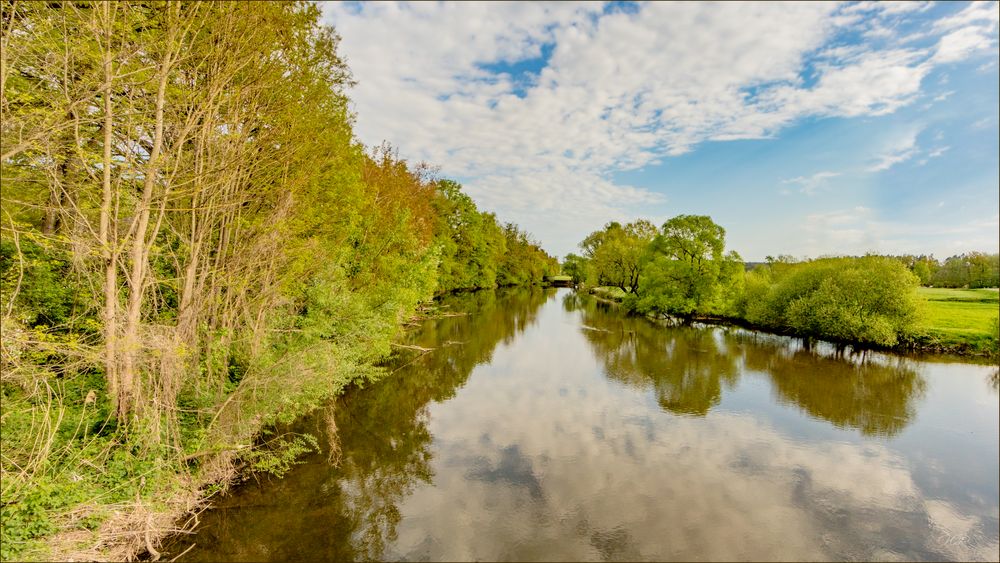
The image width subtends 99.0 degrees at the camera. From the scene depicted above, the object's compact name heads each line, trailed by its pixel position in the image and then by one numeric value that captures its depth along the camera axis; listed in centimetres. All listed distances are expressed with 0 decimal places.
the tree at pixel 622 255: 5675
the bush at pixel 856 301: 2561
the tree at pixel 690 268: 3694
